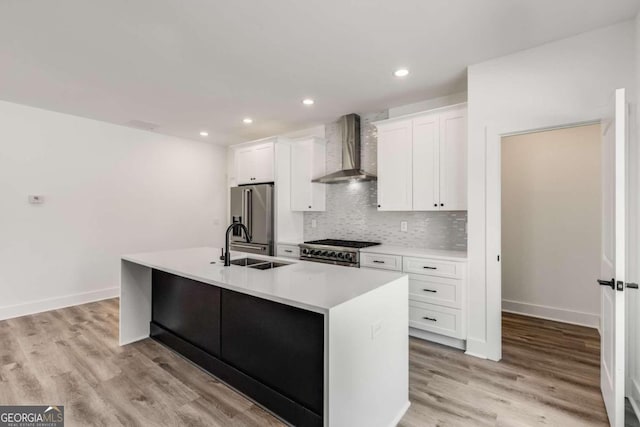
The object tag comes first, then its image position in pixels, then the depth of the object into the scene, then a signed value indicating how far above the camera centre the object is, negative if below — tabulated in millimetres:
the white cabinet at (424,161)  3150 +555
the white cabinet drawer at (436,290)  2910 -789
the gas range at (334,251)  3584 -500
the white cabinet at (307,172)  4660 +601
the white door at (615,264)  1628 -303
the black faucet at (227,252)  2461 -327
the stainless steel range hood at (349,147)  4148 +883
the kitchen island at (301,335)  1533 -777
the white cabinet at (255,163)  4625 +765
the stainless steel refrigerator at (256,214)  4555 -42
